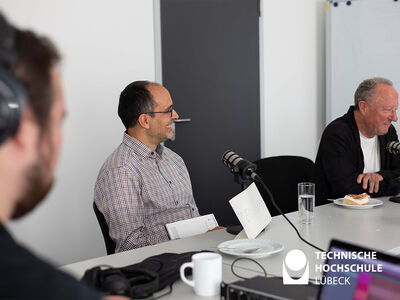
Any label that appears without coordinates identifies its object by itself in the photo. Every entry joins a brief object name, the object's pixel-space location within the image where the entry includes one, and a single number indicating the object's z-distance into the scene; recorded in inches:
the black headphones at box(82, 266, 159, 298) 47.7
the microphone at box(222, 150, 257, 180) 71.6
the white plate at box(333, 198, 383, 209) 89.8
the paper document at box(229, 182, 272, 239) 67.5
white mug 50.1
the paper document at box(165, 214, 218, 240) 76.0
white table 58.4
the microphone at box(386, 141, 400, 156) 103.1
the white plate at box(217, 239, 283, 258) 61.1
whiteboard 161.2
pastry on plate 90.5
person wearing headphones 24.7
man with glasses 80.4
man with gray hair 106.9
